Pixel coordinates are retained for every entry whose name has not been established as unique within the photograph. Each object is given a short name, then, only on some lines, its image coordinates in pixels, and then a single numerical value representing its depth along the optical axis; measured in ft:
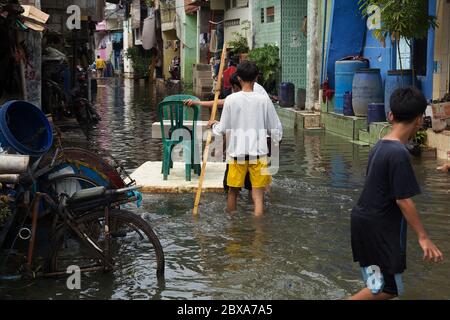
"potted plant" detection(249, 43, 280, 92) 70.59
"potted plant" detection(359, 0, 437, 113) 41.04
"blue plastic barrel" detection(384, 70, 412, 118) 44.88
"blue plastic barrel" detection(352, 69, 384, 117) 49.06
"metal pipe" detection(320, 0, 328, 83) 59.31
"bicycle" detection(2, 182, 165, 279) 18.21
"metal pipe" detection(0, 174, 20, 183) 17.67
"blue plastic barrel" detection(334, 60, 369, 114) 53.16
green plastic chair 30.12
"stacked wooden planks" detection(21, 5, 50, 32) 36.24
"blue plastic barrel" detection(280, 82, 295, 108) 64.39
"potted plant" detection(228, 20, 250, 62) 86.94
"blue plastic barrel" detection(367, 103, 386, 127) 46.29
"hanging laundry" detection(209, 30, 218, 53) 108.83
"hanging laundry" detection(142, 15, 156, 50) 166.81
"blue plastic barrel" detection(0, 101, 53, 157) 20.95
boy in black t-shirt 13.46
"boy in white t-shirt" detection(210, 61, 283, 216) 24.61
